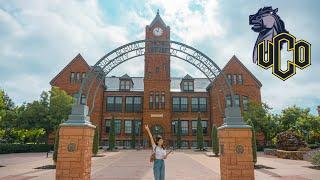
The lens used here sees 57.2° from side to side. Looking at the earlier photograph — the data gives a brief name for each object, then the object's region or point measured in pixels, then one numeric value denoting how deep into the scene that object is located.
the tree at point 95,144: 26.59
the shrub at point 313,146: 35.09
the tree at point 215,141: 27.89
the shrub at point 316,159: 16.84
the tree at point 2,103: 19.01
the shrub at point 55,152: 16.37
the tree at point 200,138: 37.06
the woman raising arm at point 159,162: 8.35
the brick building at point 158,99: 43.31
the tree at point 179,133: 41.74
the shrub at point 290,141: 25.55
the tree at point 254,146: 17.53
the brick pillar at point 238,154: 9.56
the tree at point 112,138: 37.37
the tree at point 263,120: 35.75
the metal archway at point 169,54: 11.80
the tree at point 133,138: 41.95
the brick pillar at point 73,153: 9.39
